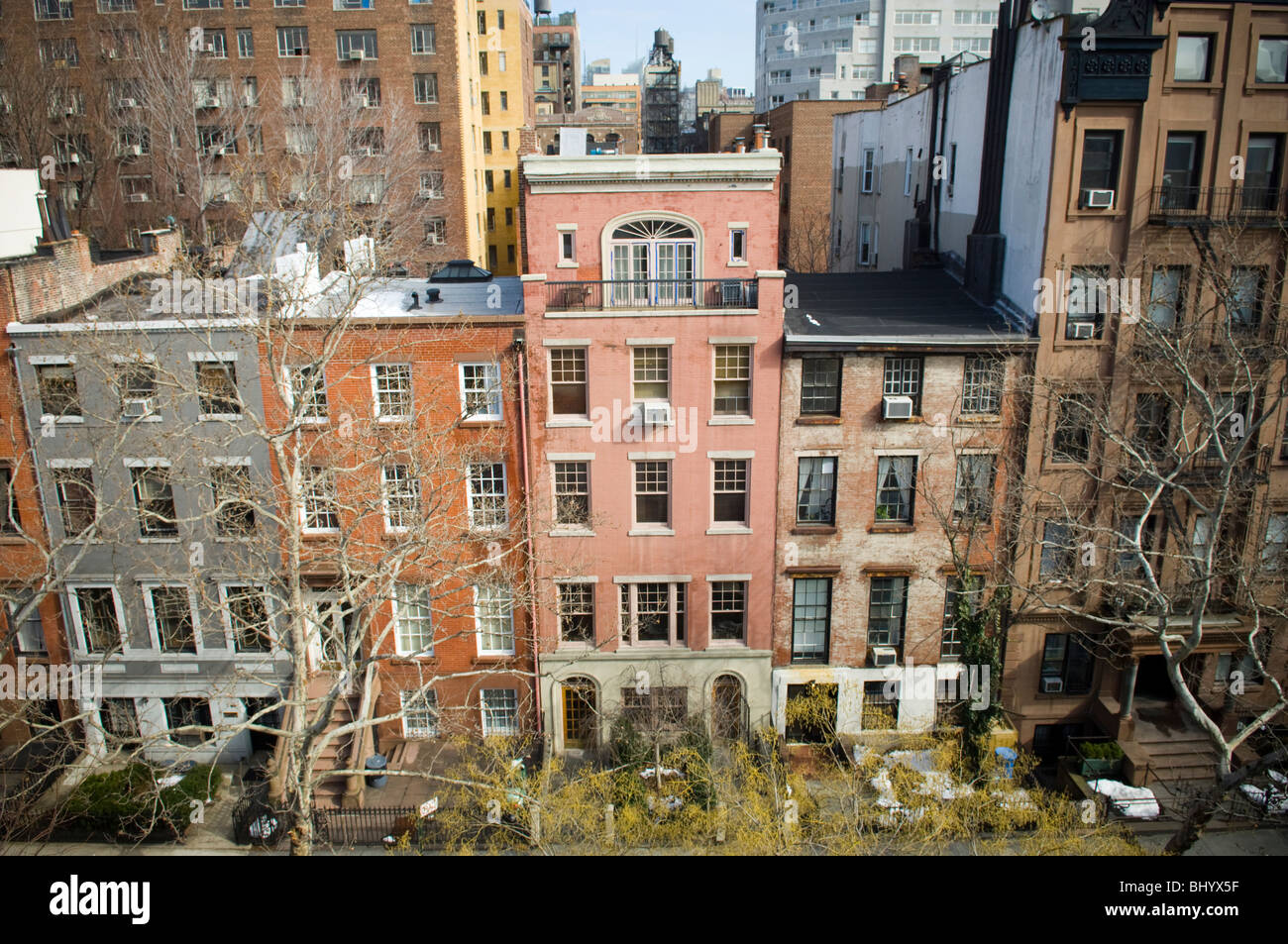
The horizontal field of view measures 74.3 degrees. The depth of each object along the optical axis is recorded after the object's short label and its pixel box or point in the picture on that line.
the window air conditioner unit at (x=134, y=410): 24.51
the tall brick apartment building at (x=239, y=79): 53.38
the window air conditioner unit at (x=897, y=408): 24.06
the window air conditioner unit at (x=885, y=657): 26.23
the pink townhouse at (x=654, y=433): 24.06
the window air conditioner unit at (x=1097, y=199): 23.41
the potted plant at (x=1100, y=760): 24.97
